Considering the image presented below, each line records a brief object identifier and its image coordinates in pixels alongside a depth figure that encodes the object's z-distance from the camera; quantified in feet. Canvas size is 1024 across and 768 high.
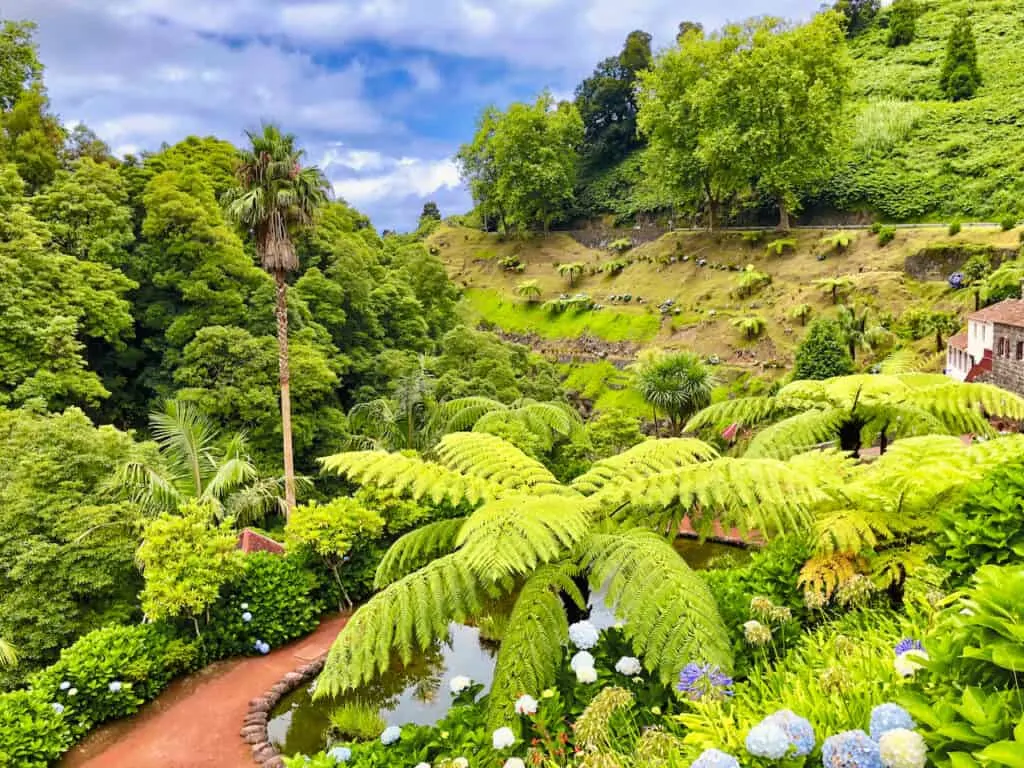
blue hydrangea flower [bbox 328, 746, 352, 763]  13.70
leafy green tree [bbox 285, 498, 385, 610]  28.07
